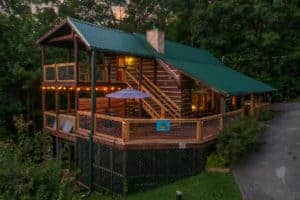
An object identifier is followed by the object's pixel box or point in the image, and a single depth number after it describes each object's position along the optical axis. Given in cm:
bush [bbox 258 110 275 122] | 2308
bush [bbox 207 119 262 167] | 1488
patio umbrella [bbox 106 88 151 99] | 1616
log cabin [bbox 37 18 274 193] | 1438
